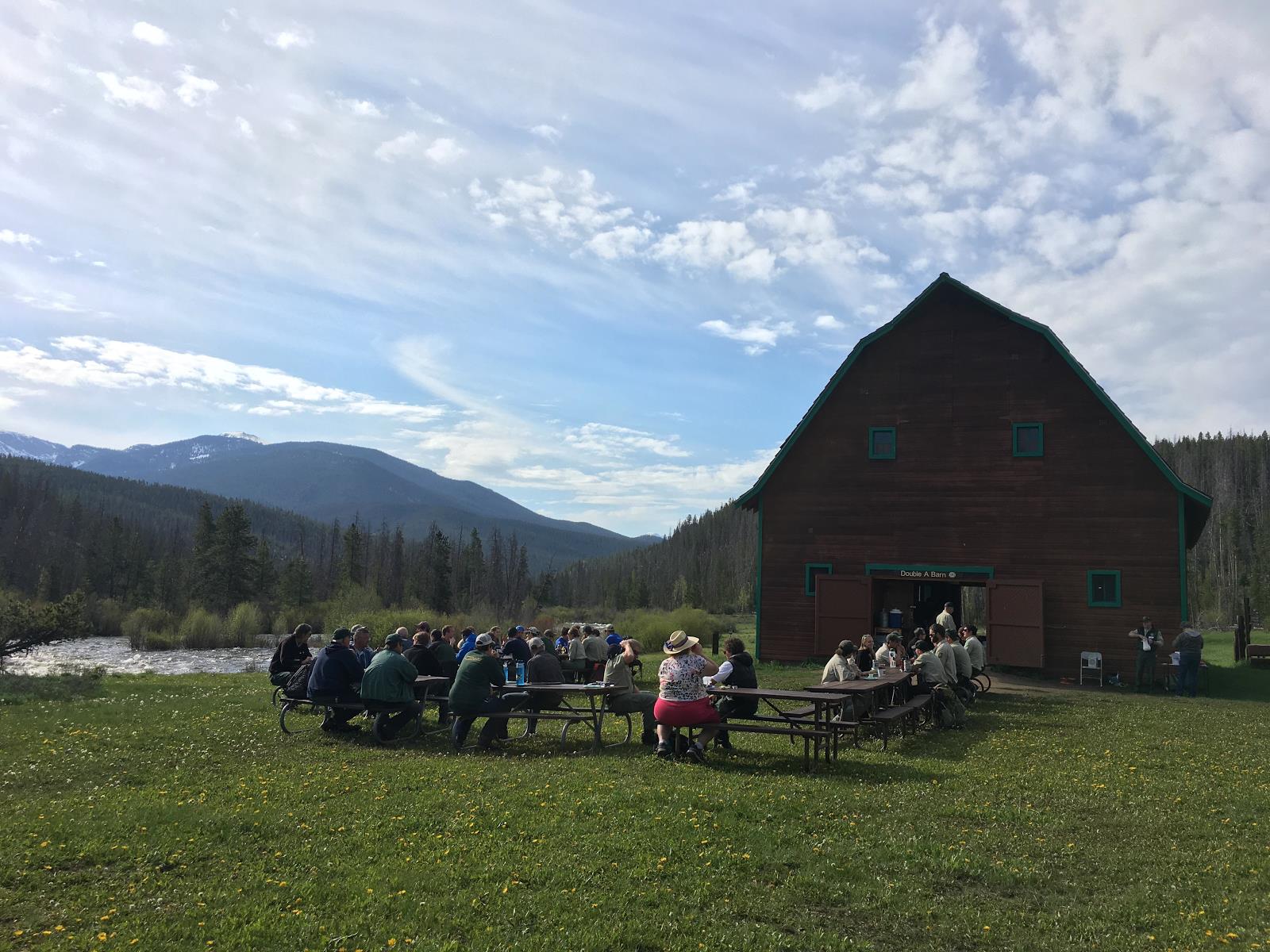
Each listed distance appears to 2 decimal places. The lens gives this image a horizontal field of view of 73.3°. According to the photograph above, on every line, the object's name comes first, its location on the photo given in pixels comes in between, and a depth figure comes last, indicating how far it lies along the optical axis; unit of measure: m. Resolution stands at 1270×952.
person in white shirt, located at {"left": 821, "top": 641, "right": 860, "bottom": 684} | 13.12
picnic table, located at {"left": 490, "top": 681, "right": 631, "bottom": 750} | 11.20
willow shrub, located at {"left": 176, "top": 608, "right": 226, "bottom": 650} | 50.50
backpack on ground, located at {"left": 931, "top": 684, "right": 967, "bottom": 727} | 13.73
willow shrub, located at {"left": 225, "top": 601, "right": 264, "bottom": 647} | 51.53
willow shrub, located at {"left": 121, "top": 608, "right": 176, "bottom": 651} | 49.66
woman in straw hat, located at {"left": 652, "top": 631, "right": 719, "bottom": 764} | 10.20
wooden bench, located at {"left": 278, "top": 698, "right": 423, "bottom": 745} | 11.77
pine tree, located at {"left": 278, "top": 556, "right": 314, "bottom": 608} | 74.50
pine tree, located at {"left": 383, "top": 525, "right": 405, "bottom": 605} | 102.86
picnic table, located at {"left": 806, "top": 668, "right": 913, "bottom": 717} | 11.48
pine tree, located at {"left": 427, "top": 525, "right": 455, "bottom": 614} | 83.19
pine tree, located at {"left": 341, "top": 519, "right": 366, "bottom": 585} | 94.56
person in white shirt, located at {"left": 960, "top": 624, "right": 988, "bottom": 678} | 17.58
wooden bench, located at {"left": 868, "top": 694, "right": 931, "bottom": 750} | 11.42
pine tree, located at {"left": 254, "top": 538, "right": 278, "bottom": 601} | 75.94
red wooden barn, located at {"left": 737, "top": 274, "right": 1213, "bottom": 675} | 22.64
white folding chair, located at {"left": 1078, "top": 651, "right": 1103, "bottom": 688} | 22.61
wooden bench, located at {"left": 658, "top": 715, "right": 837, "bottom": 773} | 9.73
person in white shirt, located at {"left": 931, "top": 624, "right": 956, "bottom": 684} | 15.04
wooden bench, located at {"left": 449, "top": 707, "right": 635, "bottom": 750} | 11.17
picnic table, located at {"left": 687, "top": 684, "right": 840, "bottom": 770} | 9.84
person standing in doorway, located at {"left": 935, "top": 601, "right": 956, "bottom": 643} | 19.59
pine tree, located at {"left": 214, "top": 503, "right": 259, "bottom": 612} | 70.19
